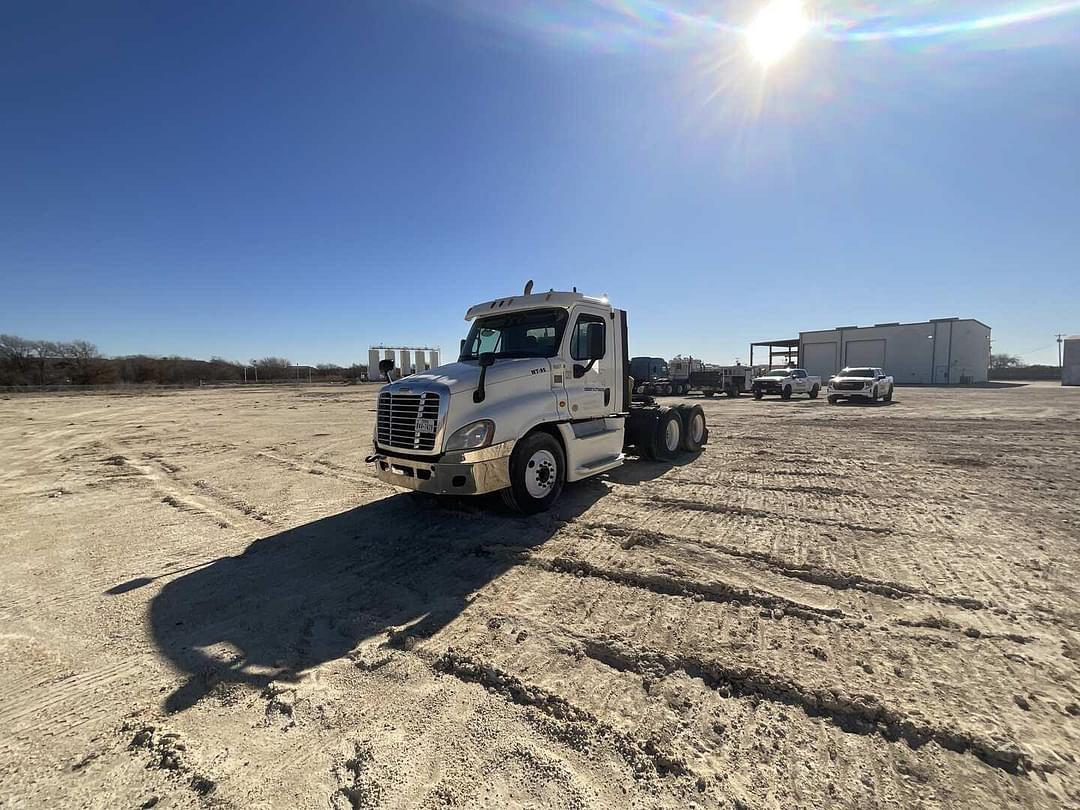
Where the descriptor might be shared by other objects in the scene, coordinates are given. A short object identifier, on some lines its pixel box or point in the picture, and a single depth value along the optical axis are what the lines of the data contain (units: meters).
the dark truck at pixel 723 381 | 30.08
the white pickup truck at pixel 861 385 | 23.22
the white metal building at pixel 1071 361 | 50.84
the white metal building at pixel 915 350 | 50.44
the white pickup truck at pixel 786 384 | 27.92
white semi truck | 5.17
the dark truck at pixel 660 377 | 29.62
